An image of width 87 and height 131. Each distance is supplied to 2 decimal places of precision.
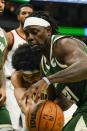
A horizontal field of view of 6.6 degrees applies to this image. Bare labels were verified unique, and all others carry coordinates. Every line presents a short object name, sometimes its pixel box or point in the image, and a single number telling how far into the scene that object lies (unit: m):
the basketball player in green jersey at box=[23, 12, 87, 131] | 6.00
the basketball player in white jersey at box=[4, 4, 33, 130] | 9.61
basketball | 6.61
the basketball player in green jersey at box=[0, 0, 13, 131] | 6.89
